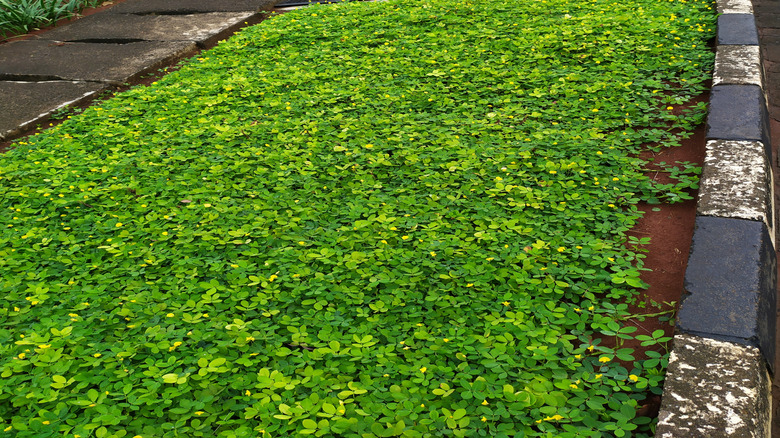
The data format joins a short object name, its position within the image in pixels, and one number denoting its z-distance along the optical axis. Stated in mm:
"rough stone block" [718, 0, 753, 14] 4936
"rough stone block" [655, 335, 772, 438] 1693
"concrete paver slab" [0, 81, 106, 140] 4379
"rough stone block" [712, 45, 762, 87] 3707
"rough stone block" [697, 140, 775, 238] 2584
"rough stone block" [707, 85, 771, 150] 3146
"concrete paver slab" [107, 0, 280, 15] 6980
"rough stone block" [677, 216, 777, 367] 2012
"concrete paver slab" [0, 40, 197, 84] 5215
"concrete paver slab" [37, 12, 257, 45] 6125
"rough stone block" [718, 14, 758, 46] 4324
